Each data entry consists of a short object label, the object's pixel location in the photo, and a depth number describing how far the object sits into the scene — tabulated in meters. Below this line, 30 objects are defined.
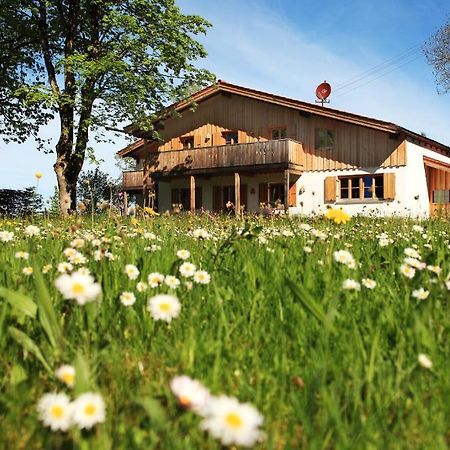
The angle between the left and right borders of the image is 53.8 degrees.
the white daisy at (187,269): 2.44
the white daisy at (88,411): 0.99
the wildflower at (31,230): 3.44
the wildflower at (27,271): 2.44
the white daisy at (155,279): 2.29
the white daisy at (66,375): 1.26
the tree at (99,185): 51.47
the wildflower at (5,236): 3.27
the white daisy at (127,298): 2.03
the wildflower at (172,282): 2.29
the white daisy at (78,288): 1.50
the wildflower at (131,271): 2.45
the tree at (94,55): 20.34
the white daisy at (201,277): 2.43
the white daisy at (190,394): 0.94
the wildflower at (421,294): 2.14
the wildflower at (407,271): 2.45
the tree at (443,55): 31.78
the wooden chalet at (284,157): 22.97
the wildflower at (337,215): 2.65
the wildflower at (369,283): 2.45
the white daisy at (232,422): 0.83
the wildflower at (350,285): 2.17
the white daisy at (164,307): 1.62
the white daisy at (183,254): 2.74
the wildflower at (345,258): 2.66
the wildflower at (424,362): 1.36
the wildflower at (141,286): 2.22
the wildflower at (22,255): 2.62
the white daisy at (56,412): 1.01
